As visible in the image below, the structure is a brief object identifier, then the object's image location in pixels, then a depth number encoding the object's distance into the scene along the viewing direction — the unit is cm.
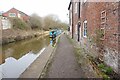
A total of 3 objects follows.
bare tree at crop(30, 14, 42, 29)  2200
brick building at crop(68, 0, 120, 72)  316
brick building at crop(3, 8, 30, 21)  2809
